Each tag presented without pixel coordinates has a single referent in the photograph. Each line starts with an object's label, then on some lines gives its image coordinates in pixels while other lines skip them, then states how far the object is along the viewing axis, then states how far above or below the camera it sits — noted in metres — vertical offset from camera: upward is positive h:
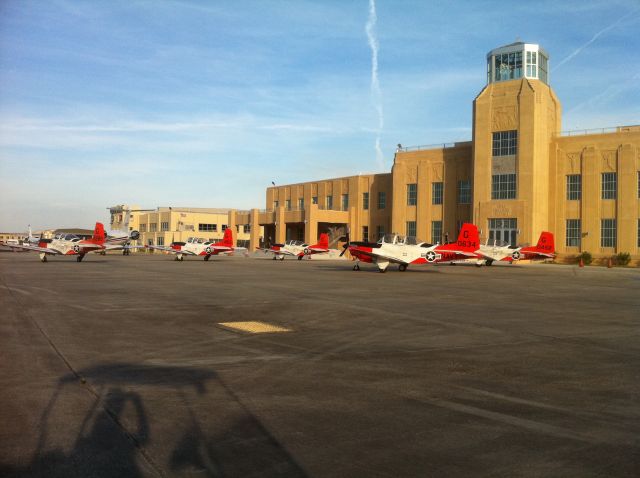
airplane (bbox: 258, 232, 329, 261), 54.86 -1.31
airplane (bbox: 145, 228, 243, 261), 48.22 -1.18
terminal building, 51.00 +6.50
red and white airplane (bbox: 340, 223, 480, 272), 31.78 -0.84
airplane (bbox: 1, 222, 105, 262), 41.03 -1.01
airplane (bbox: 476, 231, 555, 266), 45.22 -1.06
